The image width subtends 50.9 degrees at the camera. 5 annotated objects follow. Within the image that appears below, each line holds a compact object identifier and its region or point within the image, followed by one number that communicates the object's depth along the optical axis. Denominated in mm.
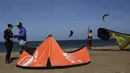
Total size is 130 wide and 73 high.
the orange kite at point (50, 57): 5003
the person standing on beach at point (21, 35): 6292
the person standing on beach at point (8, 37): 5761
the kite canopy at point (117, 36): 9444
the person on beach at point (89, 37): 10579
